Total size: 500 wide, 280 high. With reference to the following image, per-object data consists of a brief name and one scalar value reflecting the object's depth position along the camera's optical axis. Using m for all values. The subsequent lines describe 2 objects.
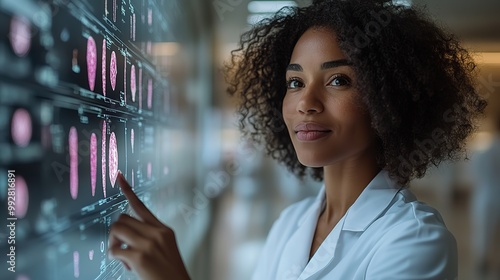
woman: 1.03
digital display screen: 0.56
